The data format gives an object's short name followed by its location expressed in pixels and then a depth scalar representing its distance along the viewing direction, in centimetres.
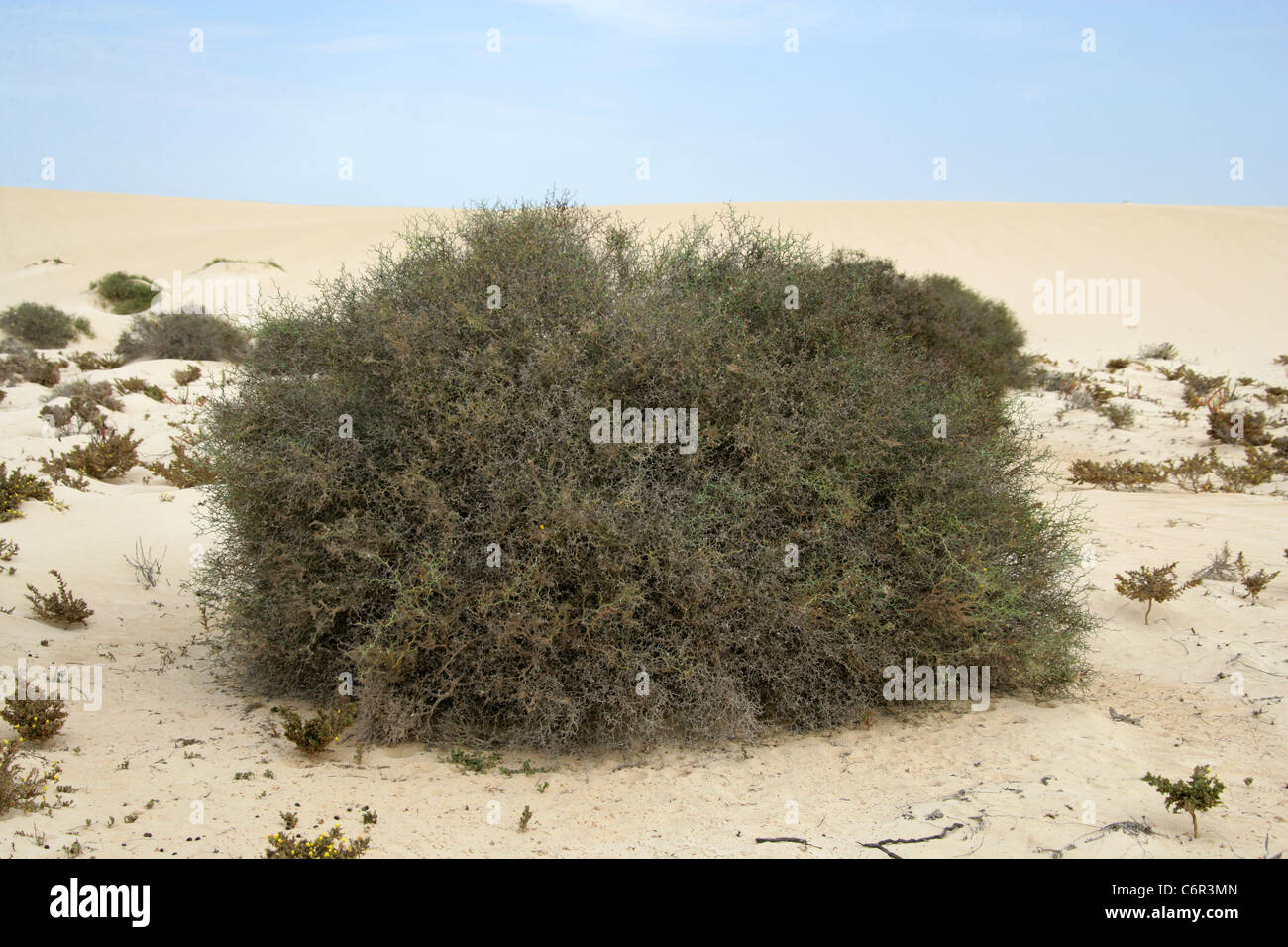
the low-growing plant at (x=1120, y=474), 1105
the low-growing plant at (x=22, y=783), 379
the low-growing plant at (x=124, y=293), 2580
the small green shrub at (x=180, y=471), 976
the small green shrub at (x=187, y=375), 1552
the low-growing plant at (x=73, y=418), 1208
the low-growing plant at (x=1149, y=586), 675
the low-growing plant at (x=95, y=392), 1340
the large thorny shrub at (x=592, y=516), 475
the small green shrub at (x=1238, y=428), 1212
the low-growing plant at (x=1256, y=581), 694
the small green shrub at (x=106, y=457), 1036
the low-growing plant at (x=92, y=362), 1709
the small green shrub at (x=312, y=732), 471
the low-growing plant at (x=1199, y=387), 1444
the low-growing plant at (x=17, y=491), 806
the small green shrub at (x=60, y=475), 942
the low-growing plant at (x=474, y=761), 472
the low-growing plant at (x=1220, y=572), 732
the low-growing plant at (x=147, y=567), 763
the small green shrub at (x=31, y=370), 1558
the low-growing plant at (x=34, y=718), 456
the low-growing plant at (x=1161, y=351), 1958
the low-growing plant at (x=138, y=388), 1438
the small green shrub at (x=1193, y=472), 1095
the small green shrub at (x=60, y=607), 642
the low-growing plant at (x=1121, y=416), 1353
